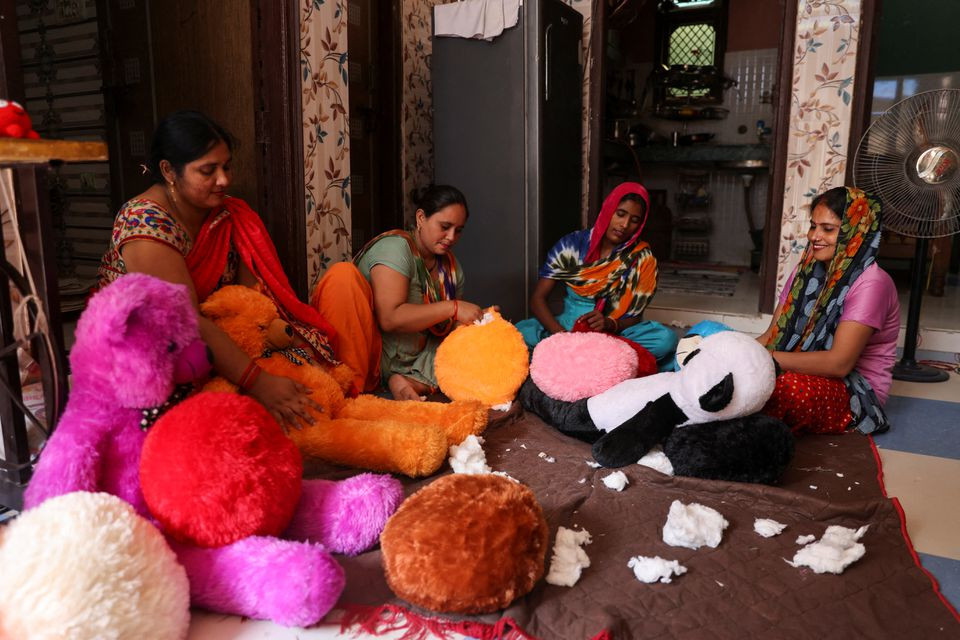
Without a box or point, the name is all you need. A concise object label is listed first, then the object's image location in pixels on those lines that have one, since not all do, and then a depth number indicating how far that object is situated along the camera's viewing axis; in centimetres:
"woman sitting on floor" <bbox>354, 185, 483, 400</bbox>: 243
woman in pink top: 211
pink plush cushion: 208
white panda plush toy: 171
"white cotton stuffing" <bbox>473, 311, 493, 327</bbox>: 233
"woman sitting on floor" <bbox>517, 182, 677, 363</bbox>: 284
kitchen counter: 561
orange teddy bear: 175
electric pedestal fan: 259
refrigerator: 347
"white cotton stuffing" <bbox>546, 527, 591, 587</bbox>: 134
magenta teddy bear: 119
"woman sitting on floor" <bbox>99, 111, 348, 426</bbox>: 177
